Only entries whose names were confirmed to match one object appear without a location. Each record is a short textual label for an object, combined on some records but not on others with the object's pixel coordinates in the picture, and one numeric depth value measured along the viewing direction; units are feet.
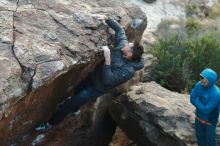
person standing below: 21.84
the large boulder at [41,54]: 18.58
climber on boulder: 21.75
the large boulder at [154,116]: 25.62
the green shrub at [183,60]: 36.81
